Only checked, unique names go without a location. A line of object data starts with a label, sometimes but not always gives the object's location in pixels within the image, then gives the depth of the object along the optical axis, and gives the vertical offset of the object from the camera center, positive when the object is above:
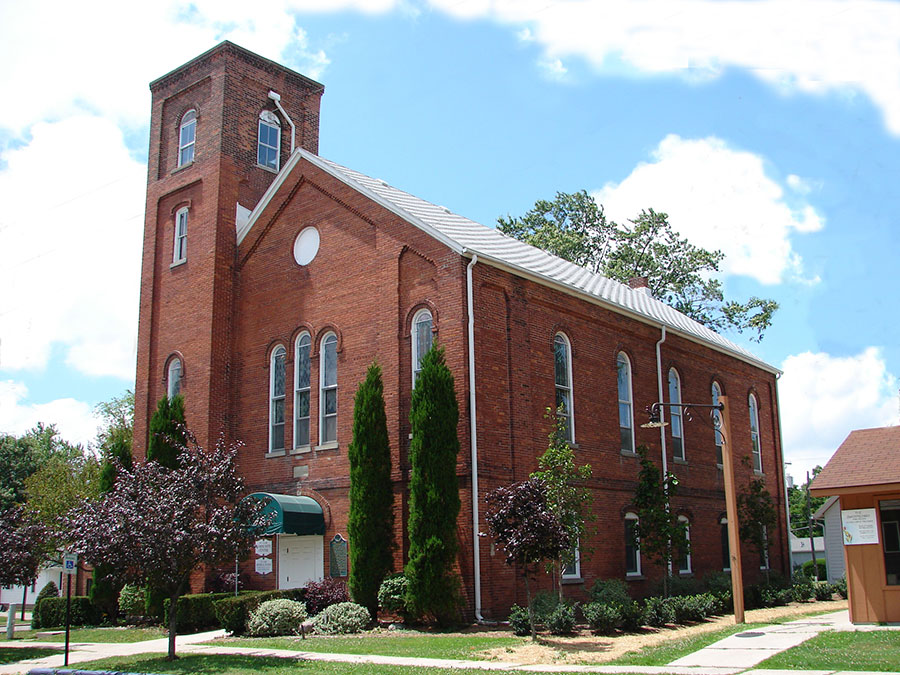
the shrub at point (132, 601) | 24.23 -1.72
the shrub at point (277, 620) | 19.59 -1.86
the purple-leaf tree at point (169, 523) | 16.17 +0.22
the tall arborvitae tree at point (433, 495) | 18.91 +0.75
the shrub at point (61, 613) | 25.23 -2.11
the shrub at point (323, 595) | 20.94 -1.43
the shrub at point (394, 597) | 19.56 -1.39
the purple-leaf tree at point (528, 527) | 17.19 +0.04
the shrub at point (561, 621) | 17.91 -1.80
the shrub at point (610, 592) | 20.33 -1.44
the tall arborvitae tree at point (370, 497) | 20.34 +0.79
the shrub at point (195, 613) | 21.92 -1.88
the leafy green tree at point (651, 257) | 48.09 +14.21
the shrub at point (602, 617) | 18.52 -1.79
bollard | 23.70 -2.26
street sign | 17.55 -0.46
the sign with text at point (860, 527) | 17.05 -0.06
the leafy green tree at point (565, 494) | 18.20 +0.69
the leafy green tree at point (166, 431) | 25.03 +2.87
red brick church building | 21.22 +5.19
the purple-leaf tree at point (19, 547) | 20.47 -0.23
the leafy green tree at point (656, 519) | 23.20 +0.20
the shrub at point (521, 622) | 17.75 -1.78
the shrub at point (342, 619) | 19.44 -1.84
